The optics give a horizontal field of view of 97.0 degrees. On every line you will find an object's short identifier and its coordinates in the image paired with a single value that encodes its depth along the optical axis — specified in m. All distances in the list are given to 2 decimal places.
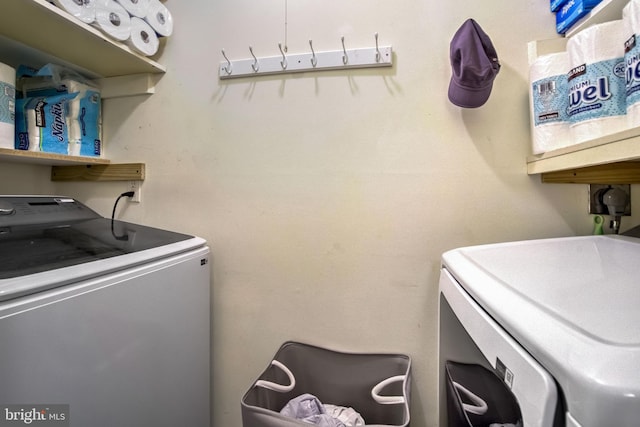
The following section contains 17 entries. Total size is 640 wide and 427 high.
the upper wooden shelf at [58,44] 0.86
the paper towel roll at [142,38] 1.09
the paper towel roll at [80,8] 0.89
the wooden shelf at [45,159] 0.92
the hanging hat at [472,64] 0.87
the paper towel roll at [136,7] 1.06
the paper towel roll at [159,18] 1.15
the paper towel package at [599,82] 0.69
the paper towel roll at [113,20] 0.98
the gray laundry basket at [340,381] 1.00
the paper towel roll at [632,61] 0.59
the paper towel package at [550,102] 0.85
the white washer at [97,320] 0.51
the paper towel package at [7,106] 0.88
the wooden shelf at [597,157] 0.60
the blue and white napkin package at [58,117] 1.03
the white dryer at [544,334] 0.28
